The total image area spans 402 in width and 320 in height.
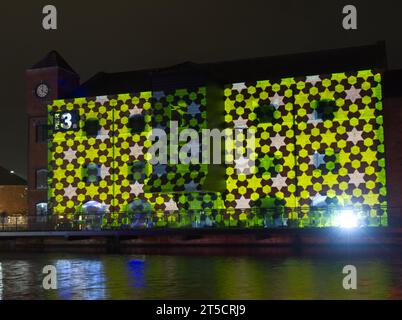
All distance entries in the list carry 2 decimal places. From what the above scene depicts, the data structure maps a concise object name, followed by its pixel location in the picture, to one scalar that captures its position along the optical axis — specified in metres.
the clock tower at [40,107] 39.66
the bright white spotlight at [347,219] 29.24
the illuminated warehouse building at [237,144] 32.53
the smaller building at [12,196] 53.52
